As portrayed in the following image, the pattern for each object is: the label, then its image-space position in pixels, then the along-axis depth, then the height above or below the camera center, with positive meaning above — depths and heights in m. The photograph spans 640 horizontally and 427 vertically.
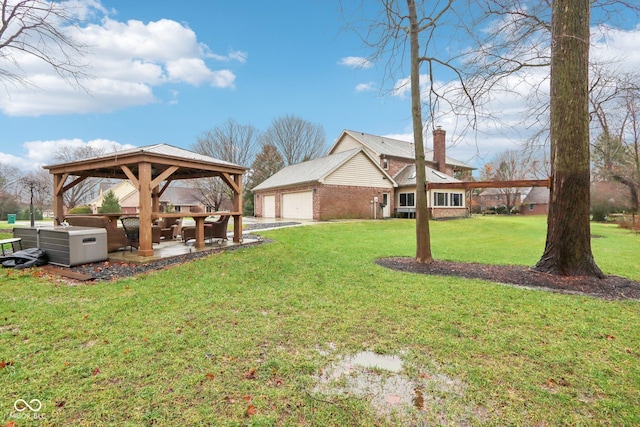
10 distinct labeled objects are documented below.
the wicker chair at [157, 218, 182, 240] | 10.69 -0.63
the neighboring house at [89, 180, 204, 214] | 38.38 +1.82
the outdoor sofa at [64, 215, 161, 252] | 7.34 -0.42
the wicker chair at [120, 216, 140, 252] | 7.92 -0.51
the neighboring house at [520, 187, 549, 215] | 42.80 +0.48
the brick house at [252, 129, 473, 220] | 21.08 +1.65
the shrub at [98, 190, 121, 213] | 26.88 +0.60
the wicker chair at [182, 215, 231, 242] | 9.66 -0.66
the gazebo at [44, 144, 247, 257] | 7.22 +1.25
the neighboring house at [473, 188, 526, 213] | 42.16 +1.22
